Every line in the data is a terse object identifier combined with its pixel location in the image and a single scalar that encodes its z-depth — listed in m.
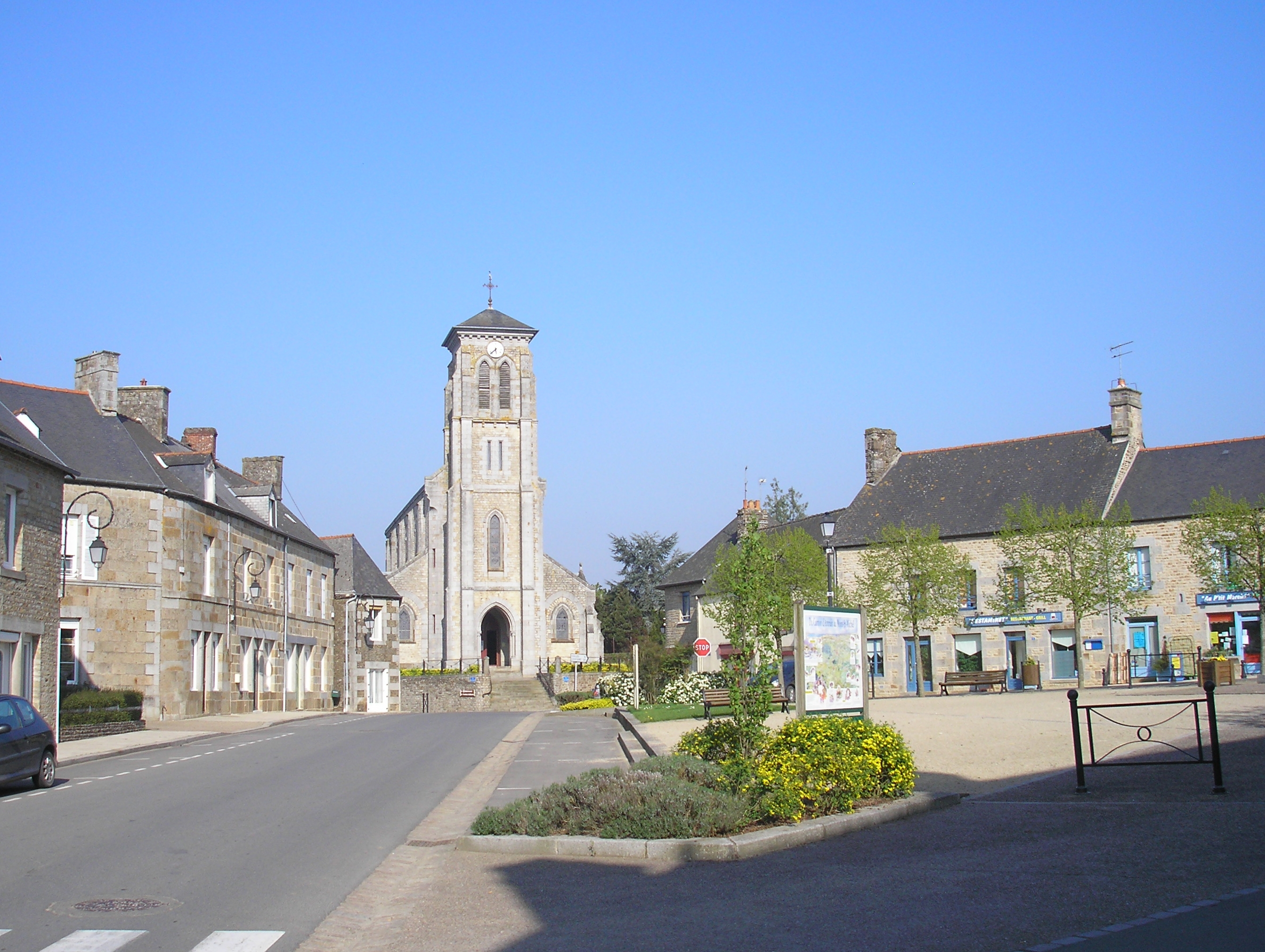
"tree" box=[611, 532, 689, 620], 90.69
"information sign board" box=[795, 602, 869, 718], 12.05
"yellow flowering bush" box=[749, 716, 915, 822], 9.36
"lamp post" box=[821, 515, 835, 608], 29.69
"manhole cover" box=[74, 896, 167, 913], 7.05
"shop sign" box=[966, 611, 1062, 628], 41.00
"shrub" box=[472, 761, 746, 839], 8.75
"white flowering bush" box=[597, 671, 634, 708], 35.91
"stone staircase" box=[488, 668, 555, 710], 53.38
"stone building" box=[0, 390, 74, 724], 19.78
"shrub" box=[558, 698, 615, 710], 39.91
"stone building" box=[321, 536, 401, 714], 45.19
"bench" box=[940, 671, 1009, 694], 32.41
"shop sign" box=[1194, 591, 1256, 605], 36.91
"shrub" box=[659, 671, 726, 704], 32.00
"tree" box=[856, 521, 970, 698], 38.50
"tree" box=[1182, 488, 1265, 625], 31.45
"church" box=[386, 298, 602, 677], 64.38
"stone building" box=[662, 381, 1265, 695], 38.22
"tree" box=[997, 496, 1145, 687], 35.56
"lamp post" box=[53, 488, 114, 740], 21.52
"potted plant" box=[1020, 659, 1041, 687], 36.91
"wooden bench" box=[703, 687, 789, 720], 25.31
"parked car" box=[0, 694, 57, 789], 13.24
